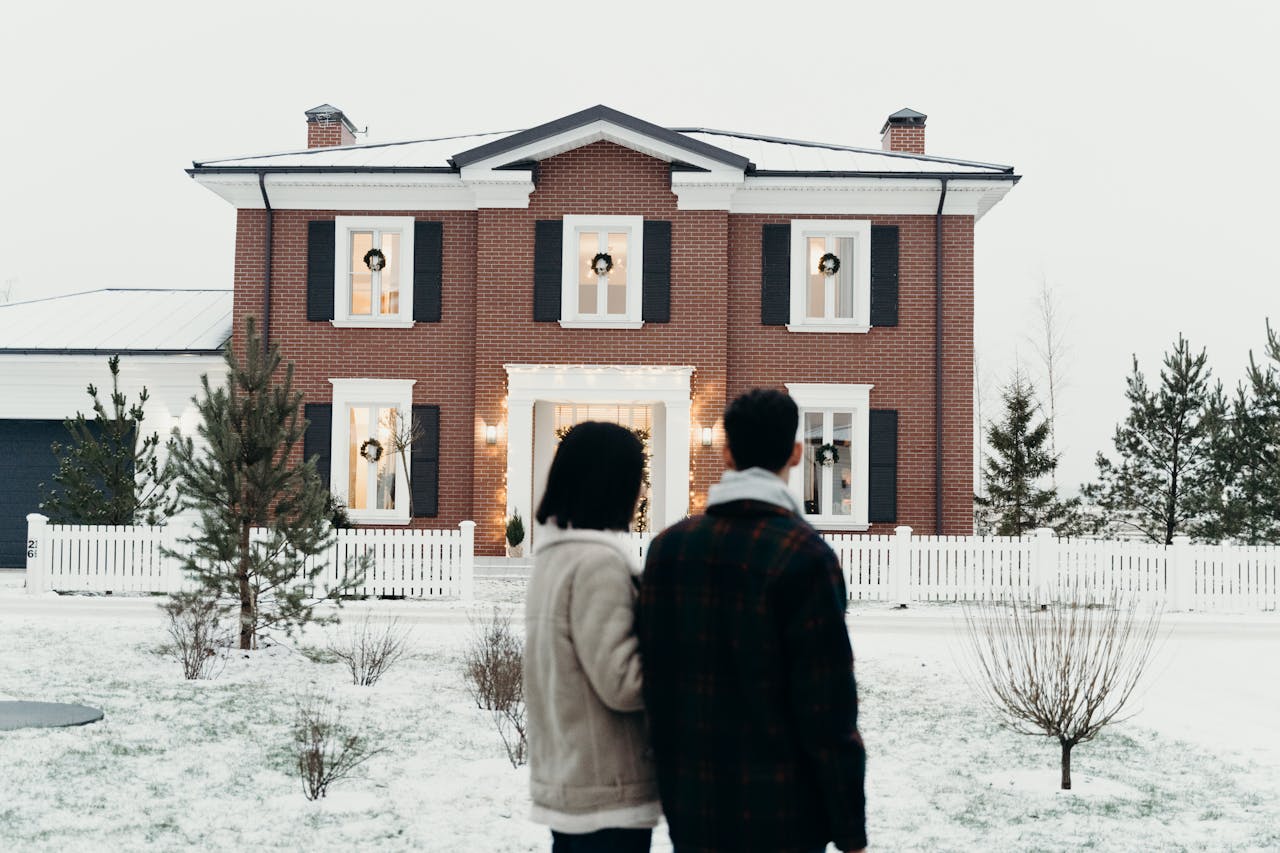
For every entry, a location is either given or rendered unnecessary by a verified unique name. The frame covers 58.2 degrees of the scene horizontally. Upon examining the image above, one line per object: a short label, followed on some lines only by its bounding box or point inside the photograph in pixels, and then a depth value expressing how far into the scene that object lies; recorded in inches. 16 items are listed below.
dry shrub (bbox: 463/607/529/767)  277.7
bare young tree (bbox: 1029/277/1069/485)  1268.5
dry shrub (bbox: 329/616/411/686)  335.6
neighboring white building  703.7
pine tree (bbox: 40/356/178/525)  579.5
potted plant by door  653.9
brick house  671.1
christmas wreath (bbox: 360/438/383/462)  683.4
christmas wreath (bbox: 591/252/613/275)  672.4
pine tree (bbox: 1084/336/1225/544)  786.2
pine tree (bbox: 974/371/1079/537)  902.4
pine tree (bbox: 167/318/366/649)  369.4
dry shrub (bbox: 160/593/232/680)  346.3
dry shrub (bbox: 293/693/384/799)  217.5
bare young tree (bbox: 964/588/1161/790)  236.7
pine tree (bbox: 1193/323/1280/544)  719.1
